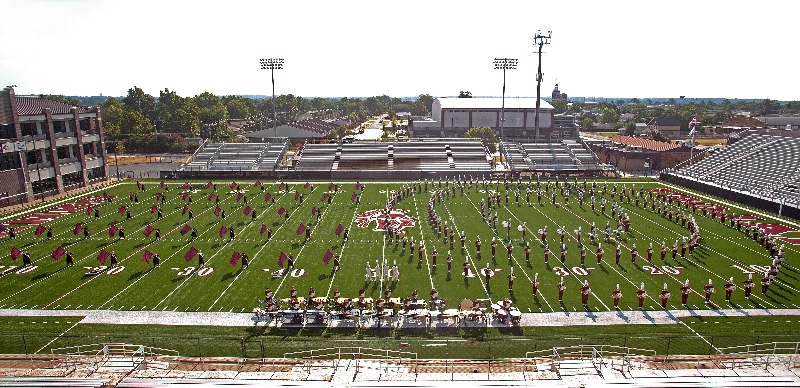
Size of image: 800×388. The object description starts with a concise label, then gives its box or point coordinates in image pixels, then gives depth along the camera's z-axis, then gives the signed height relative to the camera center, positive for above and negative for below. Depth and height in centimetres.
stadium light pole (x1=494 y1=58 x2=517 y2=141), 6094 +359
